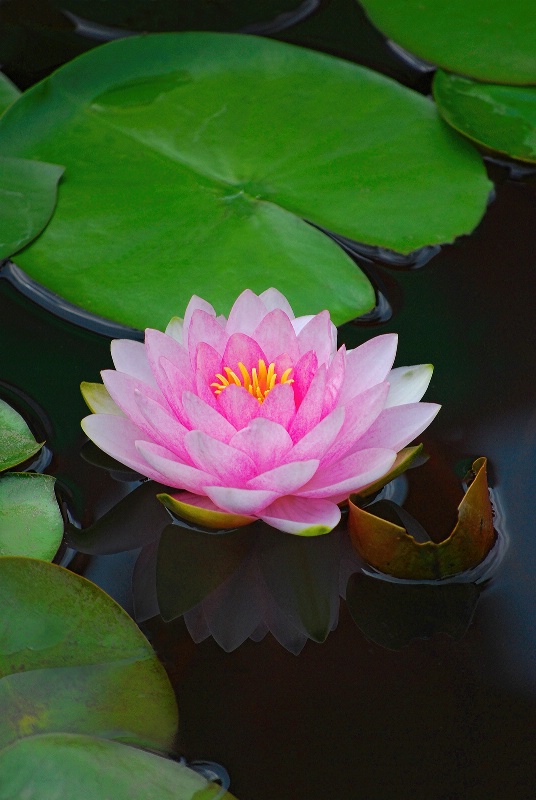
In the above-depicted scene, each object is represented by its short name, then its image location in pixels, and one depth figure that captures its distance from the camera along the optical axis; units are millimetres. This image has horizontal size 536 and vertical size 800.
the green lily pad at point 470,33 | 1978
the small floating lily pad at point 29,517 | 1811
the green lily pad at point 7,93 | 1961
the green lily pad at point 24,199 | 1910
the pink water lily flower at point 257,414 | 1793
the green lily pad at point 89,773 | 1753
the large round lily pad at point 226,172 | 1894
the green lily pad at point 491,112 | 1949
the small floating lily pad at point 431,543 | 1788
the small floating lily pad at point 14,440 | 1831
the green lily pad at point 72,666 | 1773
